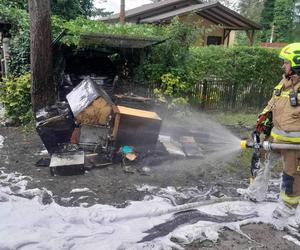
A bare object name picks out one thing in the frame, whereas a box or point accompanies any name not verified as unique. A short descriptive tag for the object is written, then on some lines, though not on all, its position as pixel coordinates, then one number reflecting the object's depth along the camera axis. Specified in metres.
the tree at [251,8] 34.05
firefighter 3.00
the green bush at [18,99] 6.22
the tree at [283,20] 30.01
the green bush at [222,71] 6.92
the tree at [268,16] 31.54
